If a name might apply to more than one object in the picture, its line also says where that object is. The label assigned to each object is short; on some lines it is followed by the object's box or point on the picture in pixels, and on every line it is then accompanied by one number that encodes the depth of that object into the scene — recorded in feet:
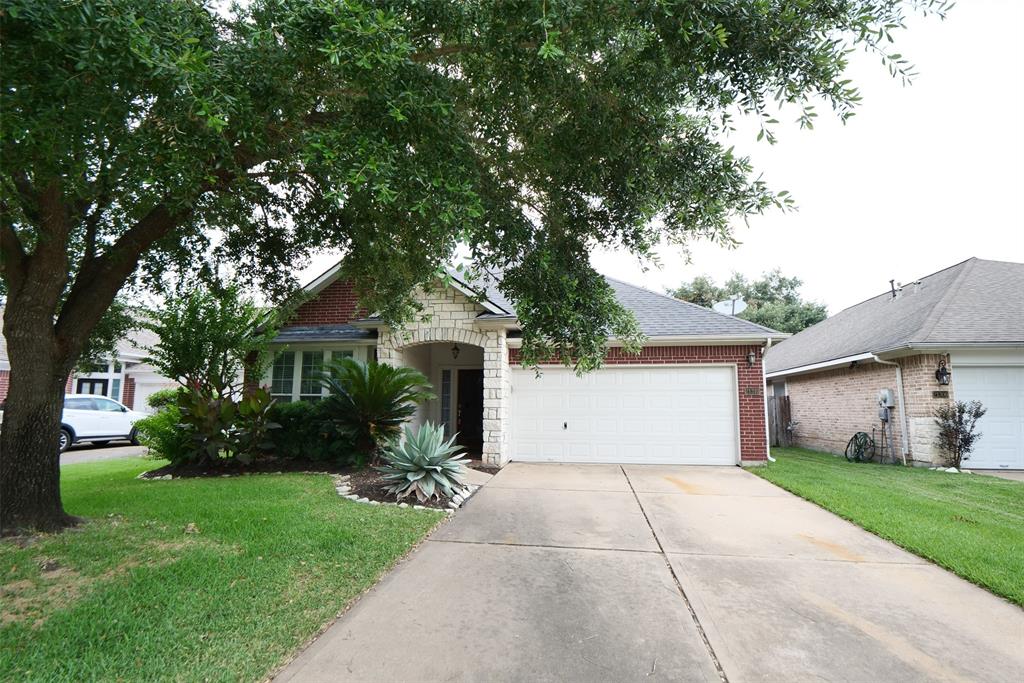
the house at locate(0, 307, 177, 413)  63.31
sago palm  27.71
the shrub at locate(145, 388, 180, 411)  44.65
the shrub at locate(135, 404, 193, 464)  28.66
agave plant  21.33
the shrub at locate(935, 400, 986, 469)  32.27
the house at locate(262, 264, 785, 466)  33.24
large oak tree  9.97
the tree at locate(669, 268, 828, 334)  101.40
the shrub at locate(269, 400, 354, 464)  29.73
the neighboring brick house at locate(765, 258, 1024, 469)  33.19
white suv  44.14
